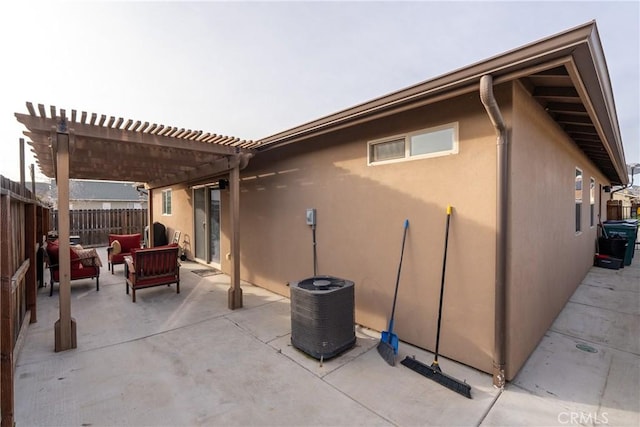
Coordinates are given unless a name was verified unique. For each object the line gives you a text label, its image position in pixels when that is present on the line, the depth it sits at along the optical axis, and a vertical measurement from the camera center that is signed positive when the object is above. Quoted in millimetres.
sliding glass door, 7910 -342
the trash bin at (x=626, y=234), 7875 -776
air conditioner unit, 3119 -1205
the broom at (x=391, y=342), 3121 -1524
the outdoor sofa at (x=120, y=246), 7297 -908
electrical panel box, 4746 -104
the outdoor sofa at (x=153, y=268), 5203 -1065
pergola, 3391 +999
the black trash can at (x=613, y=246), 7988 -1132
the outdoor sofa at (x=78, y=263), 5609 -1021
